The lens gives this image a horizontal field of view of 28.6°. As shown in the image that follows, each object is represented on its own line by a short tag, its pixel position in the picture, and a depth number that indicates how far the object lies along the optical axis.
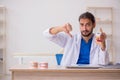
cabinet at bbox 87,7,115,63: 5.00
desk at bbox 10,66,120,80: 1.67
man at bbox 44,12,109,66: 2.31
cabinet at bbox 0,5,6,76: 4.87
